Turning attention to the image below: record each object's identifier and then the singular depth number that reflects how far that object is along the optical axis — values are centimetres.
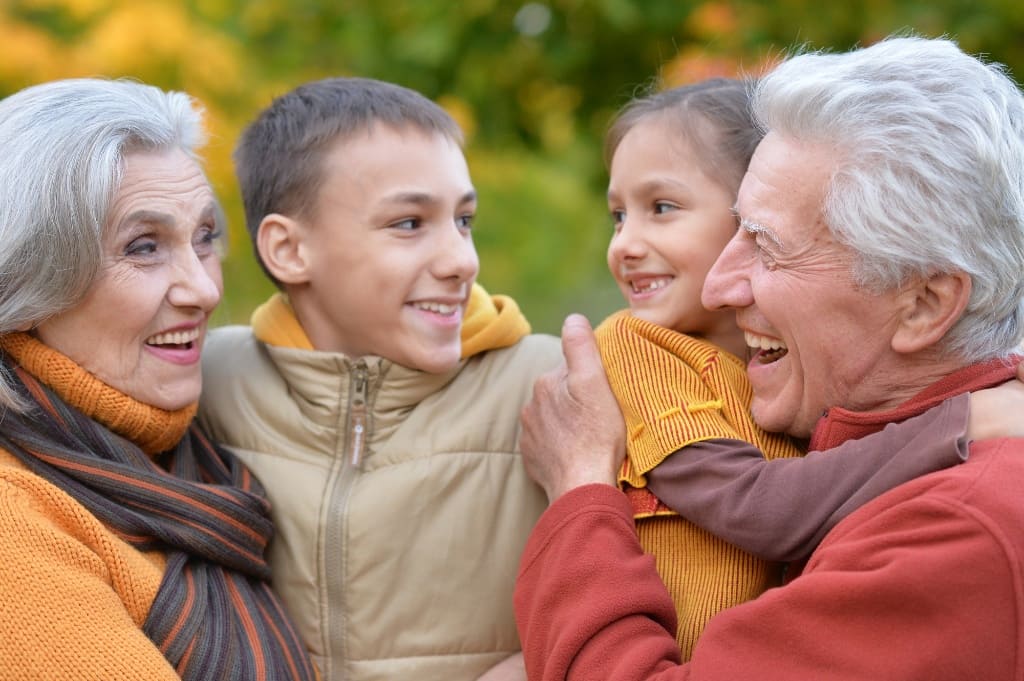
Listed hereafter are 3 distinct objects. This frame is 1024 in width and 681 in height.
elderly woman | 243
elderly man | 194
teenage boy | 276
